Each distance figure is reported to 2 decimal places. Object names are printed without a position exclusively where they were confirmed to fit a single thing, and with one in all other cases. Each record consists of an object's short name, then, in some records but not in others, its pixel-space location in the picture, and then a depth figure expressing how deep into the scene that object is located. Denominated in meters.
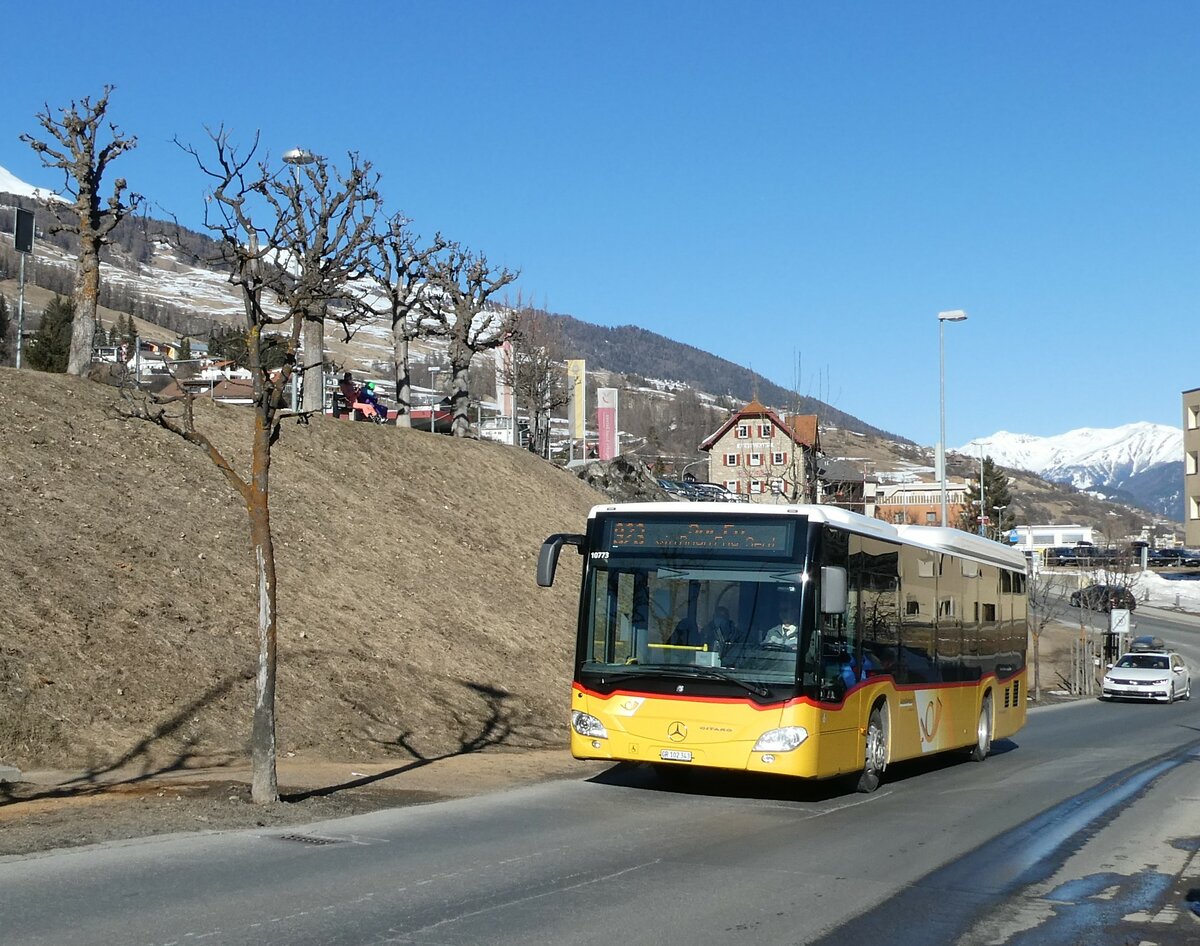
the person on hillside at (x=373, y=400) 44.06
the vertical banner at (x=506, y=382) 64.44
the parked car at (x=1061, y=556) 118.70
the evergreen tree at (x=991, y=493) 129.75
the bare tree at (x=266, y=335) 12.69
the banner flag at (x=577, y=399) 67.12
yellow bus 13.22
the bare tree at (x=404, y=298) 39.56
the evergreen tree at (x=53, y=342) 48.69
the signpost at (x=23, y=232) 29.47
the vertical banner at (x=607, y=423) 71.19
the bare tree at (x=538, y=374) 59.06
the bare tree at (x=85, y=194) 28.03
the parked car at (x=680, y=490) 62.66
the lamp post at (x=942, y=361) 38.69
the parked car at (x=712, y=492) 67.95
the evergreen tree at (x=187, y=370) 43.00
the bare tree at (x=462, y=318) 41.72
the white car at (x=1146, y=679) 43.06
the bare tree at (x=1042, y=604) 45.77
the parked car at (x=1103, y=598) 69.44
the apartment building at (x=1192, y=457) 111.94
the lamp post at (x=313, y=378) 32.38
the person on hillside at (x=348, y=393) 41.59
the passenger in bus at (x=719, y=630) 13.52
